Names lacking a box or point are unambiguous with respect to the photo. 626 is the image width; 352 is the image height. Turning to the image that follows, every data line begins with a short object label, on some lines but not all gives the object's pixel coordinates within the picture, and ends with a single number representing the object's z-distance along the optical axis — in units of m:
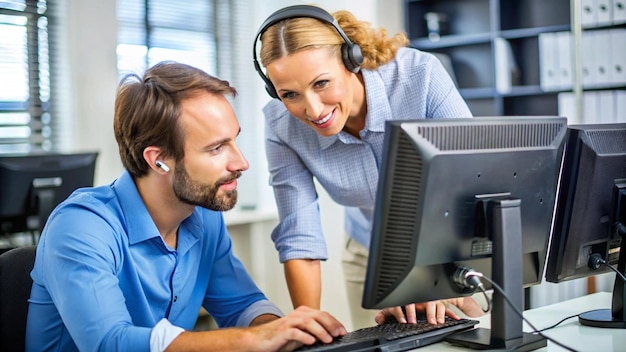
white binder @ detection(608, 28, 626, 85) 3.98
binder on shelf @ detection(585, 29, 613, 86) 4.03
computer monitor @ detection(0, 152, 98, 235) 3.08
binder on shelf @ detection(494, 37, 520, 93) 4.52
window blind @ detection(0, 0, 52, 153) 3.89
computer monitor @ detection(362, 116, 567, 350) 1.19
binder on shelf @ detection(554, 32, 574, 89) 4.18
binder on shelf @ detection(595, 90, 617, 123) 4.05
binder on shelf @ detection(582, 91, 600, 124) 4.10
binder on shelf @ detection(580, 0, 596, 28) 4.05
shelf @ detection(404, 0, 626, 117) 4.20
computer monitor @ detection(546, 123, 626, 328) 1.43
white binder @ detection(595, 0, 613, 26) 4.02
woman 1.67
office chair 1.46
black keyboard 1.32
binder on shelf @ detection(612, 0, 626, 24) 3.99
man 1.31
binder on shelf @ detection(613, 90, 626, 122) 4.00
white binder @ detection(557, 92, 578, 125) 4.17
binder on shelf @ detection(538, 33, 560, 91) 4.23
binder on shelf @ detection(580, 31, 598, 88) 4.06
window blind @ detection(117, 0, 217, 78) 4.36
